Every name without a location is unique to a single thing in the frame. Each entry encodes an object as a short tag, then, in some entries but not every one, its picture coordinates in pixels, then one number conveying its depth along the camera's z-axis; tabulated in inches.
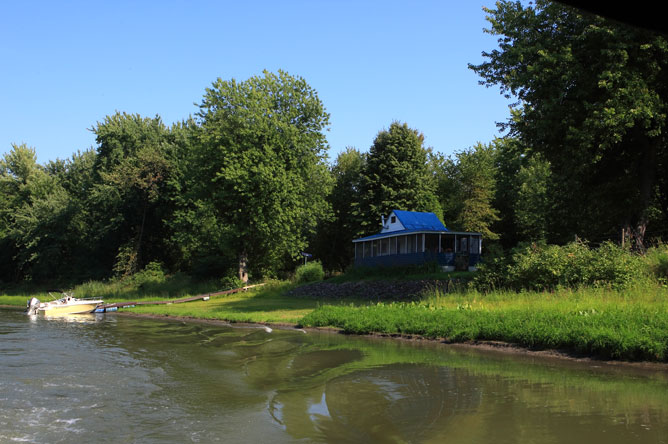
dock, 1364.4
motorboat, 1347.2
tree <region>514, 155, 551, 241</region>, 1894.7
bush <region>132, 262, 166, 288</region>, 1996.8
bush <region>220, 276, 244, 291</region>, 1705.1
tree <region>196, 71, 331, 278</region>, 1665.8
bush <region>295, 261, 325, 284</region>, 1731.1
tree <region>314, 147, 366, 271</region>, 2541.8
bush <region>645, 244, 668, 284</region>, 666.8
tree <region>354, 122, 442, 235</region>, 2306.8
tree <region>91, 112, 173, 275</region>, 2182.6
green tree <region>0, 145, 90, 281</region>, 2390.5
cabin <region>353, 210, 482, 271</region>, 1524.4
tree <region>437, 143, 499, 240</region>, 2359.7
